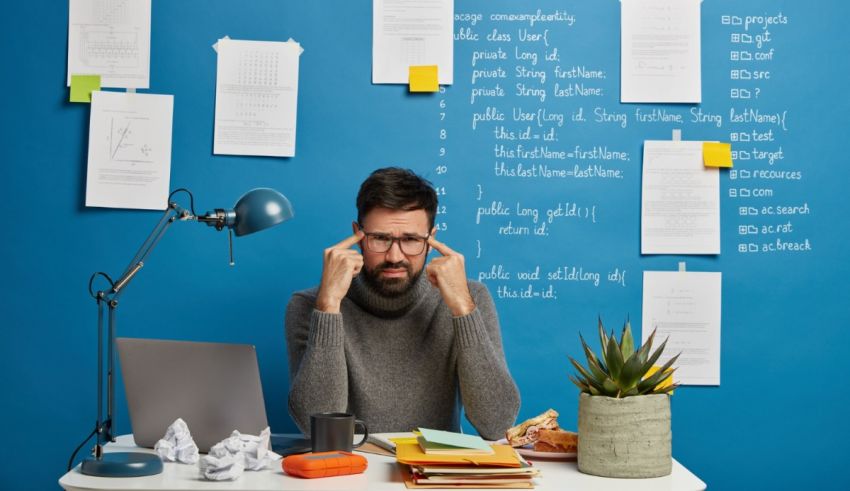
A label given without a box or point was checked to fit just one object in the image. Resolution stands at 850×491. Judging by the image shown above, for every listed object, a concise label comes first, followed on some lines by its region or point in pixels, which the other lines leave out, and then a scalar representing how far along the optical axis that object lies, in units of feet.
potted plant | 5.34
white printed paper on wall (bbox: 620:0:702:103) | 9.59
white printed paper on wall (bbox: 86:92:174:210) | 9.32
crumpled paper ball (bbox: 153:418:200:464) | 5.57
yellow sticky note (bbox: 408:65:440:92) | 9.46
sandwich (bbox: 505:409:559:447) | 6.06
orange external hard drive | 5.21
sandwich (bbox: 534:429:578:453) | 5.85
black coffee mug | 5.66
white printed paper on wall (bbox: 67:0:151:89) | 9.36
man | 7.23
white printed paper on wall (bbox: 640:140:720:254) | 9.56
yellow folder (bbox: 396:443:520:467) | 5.22
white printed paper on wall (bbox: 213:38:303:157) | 9.40
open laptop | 5.71
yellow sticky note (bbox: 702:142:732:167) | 9.59
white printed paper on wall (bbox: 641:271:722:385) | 9.53
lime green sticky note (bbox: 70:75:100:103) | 9.31
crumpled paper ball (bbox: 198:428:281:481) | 5.17
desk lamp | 5.72
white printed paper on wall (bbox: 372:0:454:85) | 9.48
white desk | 5.03
